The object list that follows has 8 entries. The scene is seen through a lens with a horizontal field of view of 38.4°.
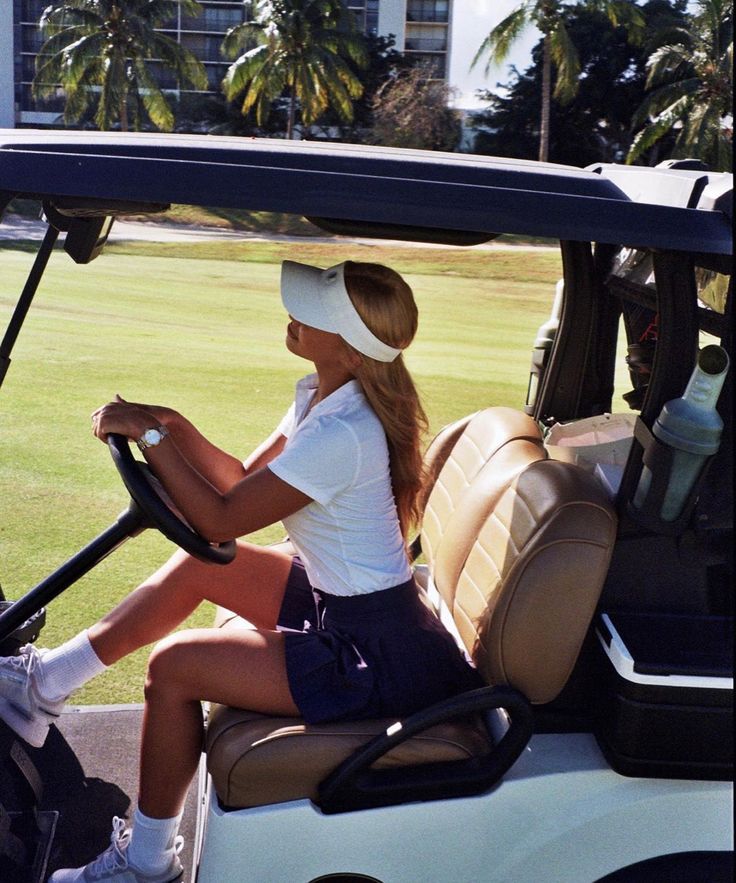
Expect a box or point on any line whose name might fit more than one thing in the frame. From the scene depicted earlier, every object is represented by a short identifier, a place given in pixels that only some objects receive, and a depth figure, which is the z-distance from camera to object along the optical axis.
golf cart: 1.73
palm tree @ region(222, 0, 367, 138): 36.38
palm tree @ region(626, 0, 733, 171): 30.70
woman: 1.95
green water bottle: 1.78
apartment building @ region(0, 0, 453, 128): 52.38
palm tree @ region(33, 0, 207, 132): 37.09
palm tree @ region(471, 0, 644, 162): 34.56
